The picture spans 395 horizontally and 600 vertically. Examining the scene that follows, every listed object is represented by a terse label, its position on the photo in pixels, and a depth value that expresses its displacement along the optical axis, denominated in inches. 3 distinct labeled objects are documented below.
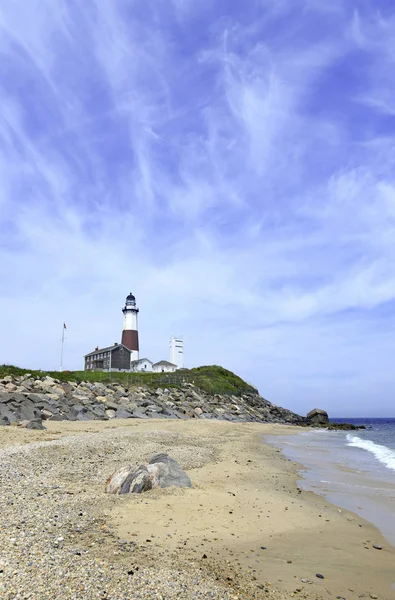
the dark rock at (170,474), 385.1
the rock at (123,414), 1172.3
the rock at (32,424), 710.1
